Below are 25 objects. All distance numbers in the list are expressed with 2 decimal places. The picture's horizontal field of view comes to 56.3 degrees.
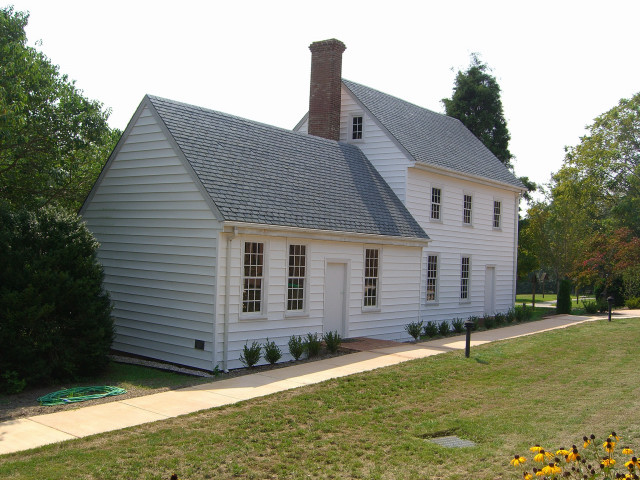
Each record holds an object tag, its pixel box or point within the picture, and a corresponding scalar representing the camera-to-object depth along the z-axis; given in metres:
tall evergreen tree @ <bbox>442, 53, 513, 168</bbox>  39.31
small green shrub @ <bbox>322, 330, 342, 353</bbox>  14.52
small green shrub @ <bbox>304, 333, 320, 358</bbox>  14.15
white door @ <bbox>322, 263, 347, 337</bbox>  16.00
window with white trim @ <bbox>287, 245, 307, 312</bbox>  14.87
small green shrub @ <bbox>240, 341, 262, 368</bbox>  13.06
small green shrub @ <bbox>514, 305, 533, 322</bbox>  23.34
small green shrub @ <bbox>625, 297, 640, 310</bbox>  29.50
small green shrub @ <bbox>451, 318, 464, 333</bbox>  19.94
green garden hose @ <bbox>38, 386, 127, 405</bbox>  10.09
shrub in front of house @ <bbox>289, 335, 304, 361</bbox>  13.90
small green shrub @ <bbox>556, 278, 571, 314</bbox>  27.12
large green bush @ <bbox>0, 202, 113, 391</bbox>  11.43
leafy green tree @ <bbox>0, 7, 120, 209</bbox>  15.30
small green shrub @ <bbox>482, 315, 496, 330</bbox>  20.95
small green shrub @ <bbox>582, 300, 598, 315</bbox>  27.11
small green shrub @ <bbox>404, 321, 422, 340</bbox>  17.84
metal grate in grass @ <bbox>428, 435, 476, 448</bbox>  7.91
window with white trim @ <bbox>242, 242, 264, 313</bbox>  13.71
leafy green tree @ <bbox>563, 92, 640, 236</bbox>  39.41
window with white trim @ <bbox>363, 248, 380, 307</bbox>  17.33
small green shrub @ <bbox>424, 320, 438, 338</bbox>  18.66
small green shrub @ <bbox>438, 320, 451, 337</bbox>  19.12
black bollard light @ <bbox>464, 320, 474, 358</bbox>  13.59
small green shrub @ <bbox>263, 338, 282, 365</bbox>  13.44
